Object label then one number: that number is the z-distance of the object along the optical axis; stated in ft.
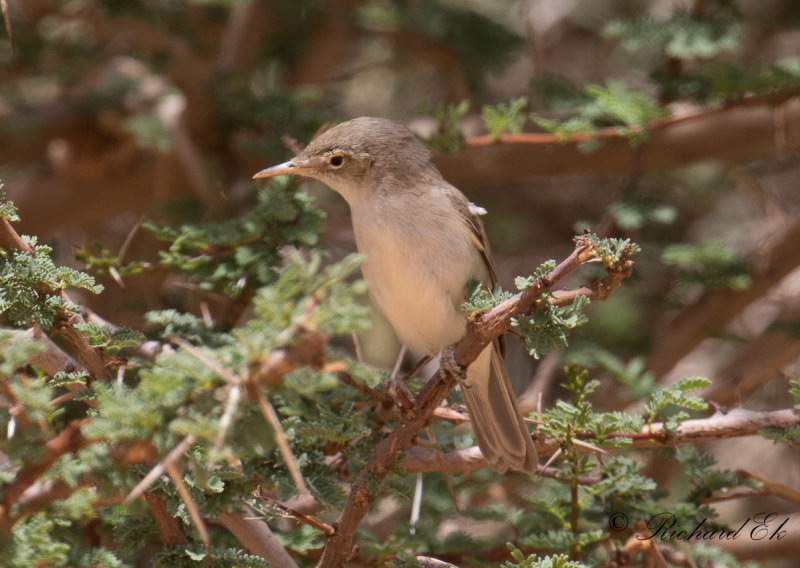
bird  23.09
